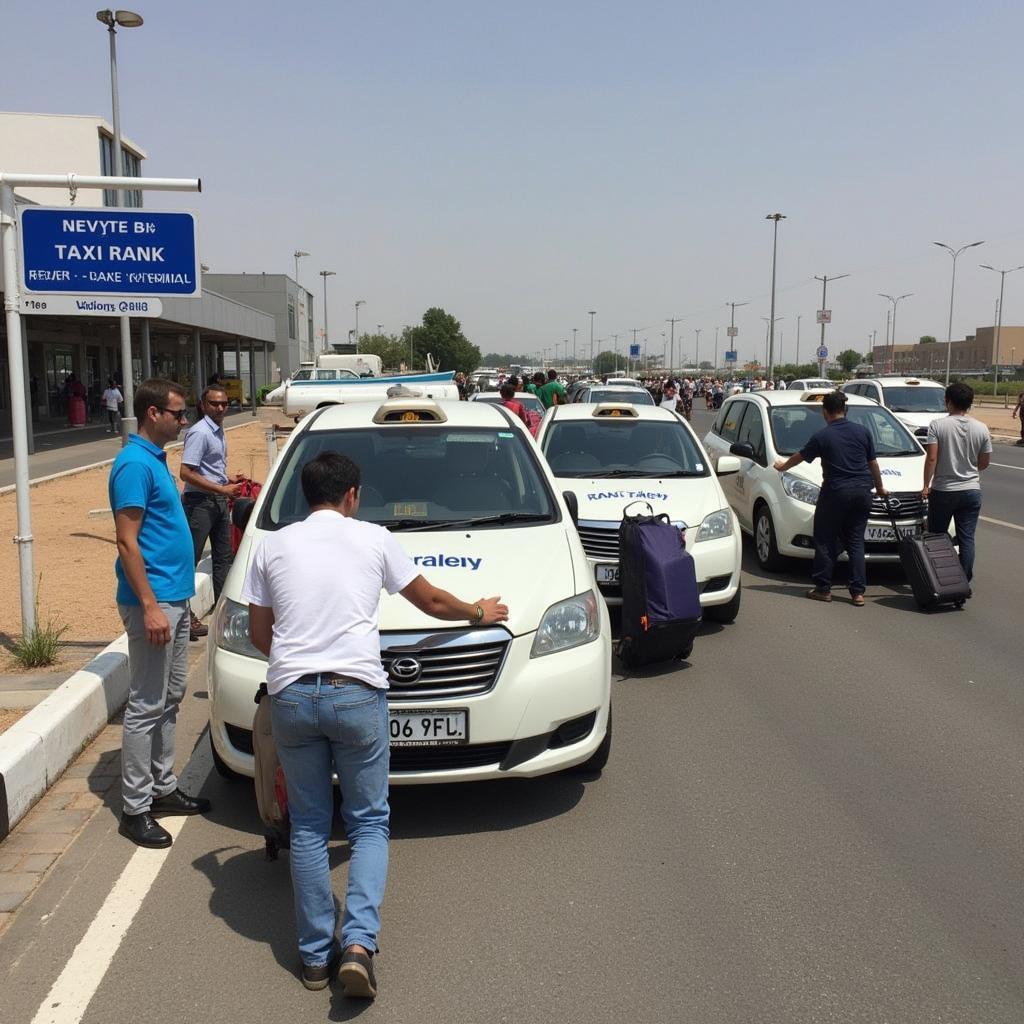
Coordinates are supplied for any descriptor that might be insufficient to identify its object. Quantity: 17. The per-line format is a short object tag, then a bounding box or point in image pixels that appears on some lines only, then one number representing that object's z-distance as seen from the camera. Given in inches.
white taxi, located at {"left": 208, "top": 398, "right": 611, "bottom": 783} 168.7
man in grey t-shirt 358.3
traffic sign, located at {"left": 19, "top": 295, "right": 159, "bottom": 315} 271.0
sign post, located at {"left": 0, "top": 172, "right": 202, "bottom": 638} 266.8
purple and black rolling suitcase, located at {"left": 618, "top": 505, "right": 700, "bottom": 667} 257.0
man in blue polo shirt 172.2
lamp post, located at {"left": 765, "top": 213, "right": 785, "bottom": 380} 2356.1
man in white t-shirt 129.0
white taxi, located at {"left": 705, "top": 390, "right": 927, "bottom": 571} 390.3
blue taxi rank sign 270.5
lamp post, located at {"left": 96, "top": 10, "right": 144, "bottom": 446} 687.1
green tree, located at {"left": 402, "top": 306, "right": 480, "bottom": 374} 5364.2
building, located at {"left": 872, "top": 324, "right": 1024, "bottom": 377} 5703.7
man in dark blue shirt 349.1
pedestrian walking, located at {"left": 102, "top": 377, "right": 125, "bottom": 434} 1210.6
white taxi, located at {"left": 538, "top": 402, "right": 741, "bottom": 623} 310.3
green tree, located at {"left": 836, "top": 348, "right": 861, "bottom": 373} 6855.3
